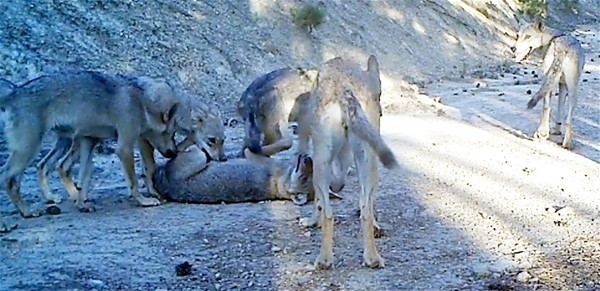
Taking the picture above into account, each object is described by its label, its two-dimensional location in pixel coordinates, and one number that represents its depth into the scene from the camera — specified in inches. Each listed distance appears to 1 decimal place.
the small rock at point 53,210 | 313.9
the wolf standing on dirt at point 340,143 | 238.4
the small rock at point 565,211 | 310.0
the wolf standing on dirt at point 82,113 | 305.3
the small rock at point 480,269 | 241.9
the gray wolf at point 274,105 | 384.8
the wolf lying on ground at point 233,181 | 332.2
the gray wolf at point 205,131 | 357.7
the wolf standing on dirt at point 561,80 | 490.5
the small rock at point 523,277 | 235.1
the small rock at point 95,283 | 228.1
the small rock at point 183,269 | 239.0
